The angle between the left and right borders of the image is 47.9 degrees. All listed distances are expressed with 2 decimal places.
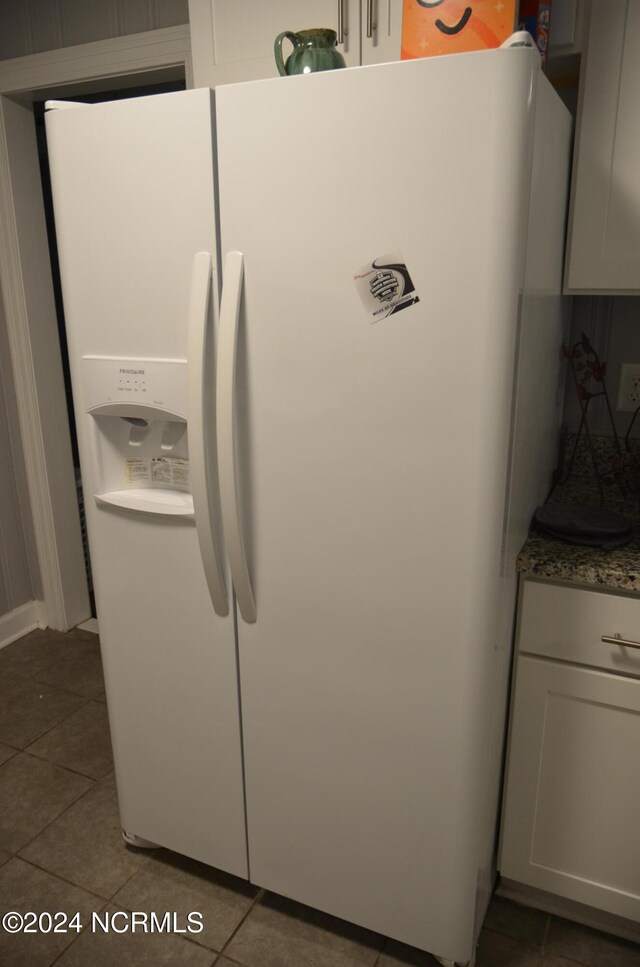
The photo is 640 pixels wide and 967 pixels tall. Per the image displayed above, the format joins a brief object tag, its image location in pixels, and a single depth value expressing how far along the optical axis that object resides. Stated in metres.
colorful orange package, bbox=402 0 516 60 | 1.25
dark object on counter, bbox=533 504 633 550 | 1.51
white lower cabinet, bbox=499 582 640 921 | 1.47
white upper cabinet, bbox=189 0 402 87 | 1.53
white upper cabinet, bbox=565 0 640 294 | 1.40
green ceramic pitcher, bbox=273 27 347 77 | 1.33
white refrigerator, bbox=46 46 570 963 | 1.16
